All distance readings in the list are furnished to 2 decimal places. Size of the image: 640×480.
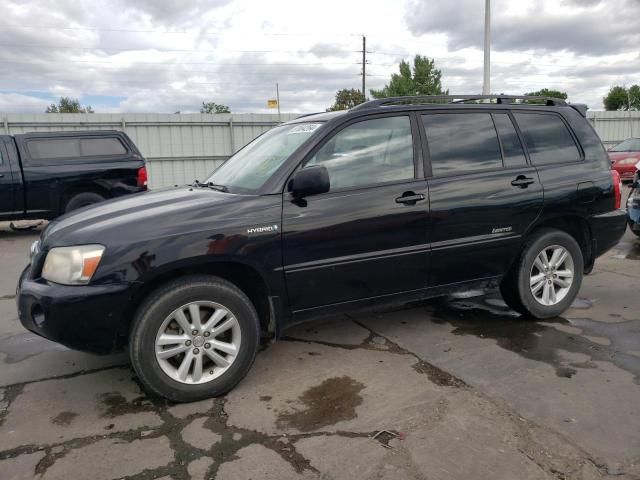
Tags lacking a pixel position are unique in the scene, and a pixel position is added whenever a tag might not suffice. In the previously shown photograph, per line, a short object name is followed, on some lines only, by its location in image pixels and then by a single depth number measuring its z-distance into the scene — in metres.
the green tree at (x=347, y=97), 58.84
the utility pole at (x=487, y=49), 15.83
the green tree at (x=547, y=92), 59.12
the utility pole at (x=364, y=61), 50.24
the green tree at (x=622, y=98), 65.81
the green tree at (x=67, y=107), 59.63
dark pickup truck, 9.37
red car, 14.41
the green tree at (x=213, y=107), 66.50
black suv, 3.04
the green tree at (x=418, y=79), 44.88
